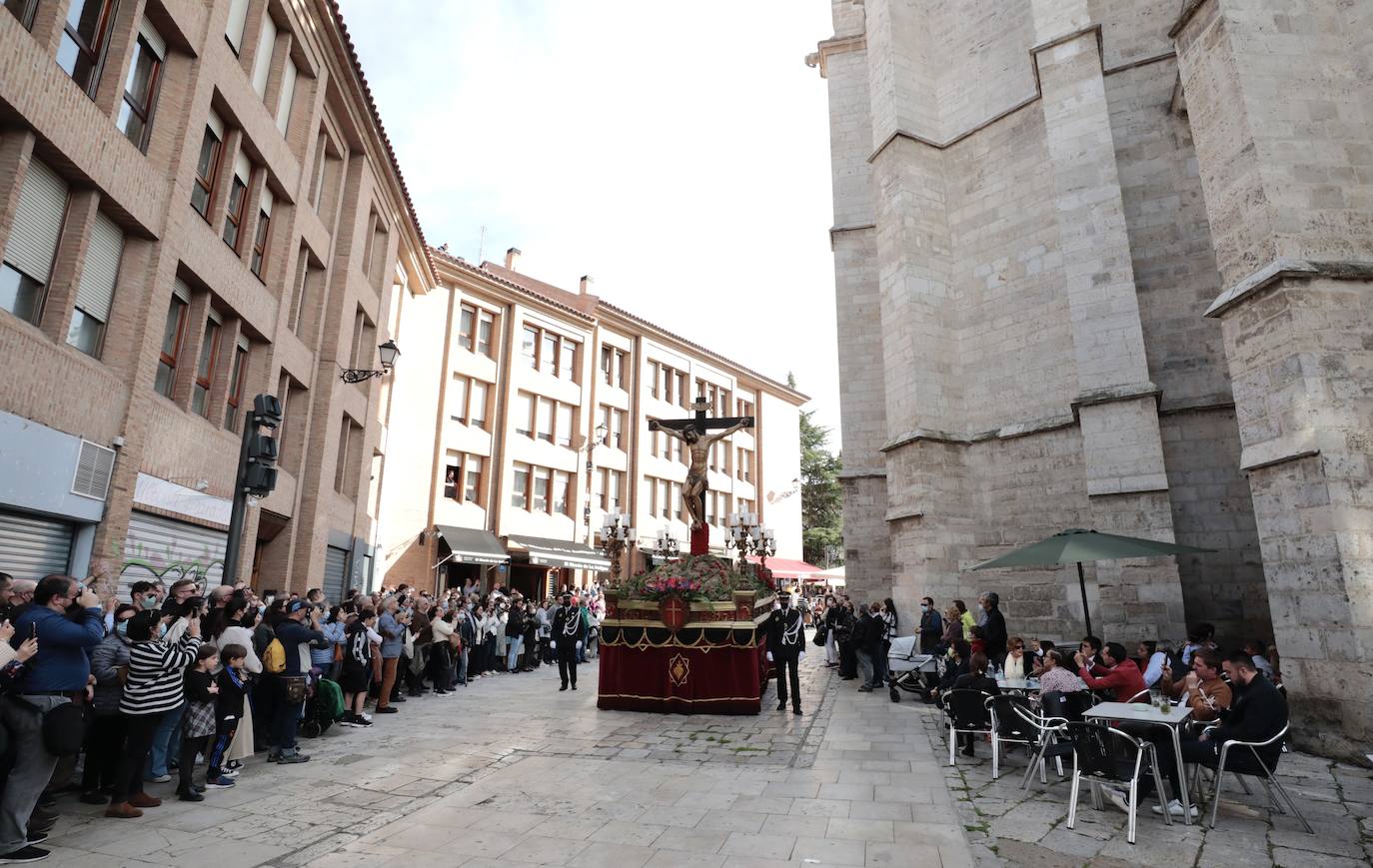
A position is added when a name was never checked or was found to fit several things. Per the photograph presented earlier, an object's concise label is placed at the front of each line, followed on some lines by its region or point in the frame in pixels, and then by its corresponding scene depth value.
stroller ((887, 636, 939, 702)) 11.88
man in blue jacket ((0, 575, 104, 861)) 4.59
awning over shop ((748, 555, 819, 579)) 32.56
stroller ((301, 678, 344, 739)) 8.76
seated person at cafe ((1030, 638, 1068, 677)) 8.30
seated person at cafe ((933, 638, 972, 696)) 8.85
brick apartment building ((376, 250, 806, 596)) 25.05
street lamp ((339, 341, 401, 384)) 12.46
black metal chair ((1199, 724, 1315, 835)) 5.24
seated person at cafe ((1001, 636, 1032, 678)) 7.85
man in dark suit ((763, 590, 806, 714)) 10.64
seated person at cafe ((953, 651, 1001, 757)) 7.43
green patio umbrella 8.78
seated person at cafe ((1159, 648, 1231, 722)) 6.11
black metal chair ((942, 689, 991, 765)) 7.29
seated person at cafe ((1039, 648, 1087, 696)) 7.02
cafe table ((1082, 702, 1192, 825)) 5.45
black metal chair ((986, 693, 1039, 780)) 6.62
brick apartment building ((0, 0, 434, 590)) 8.12
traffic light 8.02
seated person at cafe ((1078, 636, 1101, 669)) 7.89
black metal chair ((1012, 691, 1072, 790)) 5.94
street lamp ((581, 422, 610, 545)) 30.66
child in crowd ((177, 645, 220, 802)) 5.96
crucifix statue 12.39
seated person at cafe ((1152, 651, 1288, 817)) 5.30
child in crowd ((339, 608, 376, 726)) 9.42
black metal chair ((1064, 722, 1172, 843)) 5.28
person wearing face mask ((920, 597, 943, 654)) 12.21
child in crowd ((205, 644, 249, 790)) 6.43
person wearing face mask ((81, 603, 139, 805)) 5.73
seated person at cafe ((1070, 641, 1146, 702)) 6.97
